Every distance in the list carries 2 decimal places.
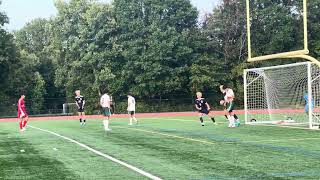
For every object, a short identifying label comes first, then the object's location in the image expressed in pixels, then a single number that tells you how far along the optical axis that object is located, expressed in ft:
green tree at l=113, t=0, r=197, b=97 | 165.89
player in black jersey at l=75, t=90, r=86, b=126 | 95.91
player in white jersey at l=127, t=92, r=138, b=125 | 90.94
